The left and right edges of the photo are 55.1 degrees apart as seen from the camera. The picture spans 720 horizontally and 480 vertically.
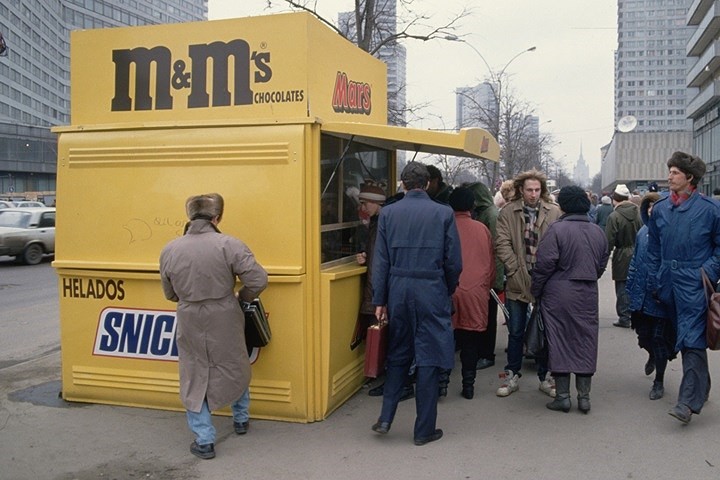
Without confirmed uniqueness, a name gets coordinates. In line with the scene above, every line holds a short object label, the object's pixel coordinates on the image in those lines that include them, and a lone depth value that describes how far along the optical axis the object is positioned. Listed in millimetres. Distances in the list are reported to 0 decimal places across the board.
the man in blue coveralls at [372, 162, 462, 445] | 4672
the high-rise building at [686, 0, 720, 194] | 43156
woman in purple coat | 5316
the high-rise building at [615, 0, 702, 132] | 144125
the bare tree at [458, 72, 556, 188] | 28875
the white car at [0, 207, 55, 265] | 18938
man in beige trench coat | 4461
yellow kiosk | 5102
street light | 27369
